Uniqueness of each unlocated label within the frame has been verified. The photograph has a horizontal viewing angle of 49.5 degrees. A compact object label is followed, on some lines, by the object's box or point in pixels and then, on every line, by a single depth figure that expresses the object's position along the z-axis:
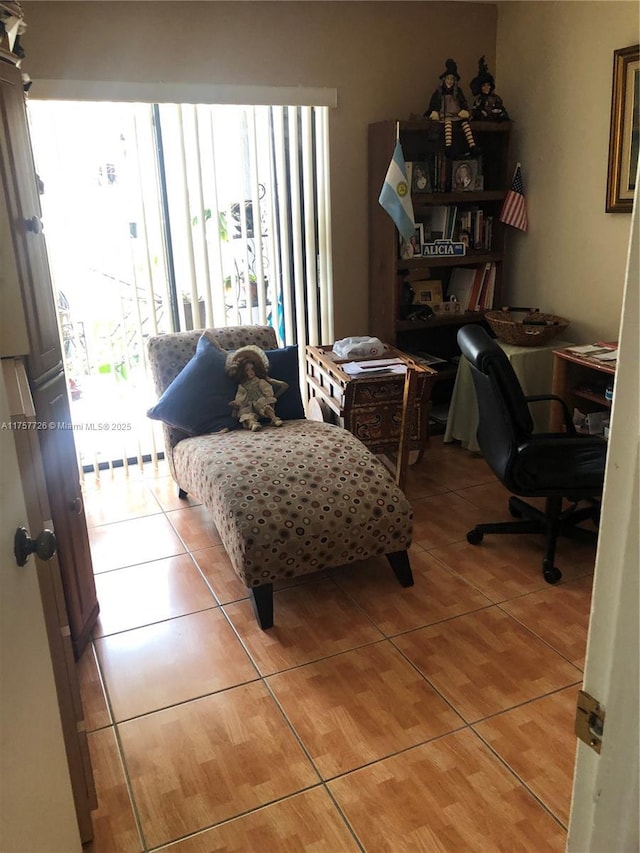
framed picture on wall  3.29
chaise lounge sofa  2.49
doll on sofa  3.22
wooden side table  3.38
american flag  4.03
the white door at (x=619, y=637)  0.67
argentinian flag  3.71
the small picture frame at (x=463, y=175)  4.03
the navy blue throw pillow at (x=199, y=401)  3.19
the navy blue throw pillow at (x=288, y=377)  3.35
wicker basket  3.70
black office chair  2.71
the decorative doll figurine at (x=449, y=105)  3.81
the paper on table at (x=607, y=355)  3.26
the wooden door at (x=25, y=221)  1.90
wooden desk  3.46
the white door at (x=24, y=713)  1.09
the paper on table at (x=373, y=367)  3.40
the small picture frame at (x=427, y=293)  4.21
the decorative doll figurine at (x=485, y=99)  3.92
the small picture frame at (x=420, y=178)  3.95
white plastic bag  3.64
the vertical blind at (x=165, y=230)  3.47
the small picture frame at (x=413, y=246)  3.96
